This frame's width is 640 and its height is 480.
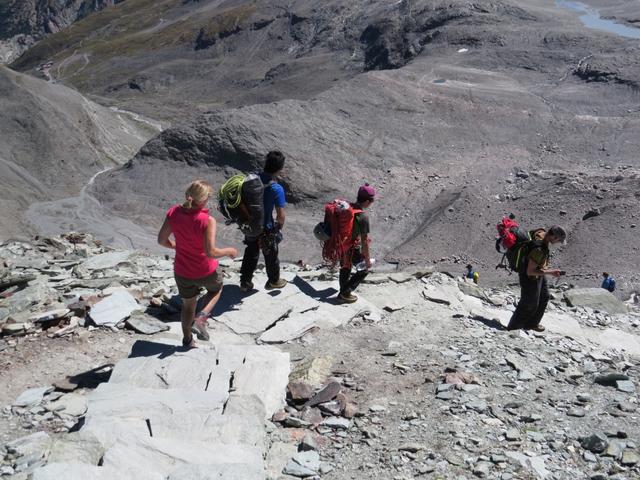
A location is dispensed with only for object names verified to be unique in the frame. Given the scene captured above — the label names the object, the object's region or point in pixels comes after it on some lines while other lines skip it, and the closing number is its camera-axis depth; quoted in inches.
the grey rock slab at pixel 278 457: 179.0
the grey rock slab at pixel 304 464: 179.8
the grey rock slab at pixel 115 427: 175.9
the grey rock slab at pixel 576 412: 221.1
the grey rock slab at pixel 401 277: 392.8
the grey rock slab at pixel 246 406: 193.9
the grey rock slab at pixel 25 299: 313.9
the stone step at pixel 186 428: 180.1
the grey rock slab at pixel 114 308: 279.7
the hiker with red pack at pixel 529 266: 311.6
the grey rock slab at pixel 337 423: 206.7
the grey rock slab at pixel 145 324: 275.7
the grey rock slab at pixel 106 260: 422.0
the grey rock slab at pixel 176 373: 216.2
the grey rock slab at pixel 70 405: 212.4
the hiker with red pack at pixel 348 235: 300.8
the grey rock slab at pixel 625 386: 253.5
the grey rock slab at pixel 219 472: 155.9
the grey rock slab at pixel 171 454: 162.7
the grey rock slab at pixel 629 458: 189.2
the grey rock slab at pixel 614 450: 193.5
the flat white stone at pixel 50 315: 273.4
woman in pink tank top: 217.5
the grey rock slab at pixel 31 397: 215.0
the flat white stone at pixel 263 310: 293.6
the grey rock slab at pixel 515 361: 263.0
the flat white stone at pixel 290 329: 284.7
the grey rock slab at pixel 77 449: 164.2
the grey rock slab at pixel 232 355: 229.1
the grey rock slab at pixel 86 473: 152.9
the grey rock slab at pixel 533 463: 182.4
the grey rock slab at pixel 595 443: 195.8
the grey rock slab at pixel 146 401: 190.9
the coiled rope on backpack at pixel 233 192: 287.9
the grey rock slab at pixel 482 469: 179.9
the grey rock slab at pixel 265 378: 216.8
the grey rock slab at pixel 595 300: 462.9
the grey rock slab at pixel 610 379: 260.7
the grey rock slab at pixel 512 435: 199.6
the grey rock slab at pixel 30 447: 174.7
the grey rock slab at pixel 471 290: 434.6
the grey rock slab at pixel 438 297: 366.7
